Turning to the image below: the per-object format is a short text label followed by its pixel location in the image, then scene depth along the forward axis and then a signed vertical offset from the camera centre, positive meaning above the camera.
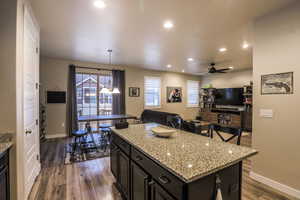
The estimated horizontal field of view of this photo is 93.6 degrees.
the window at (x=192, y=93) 8.54 +0.31
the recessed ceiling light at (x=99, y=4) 2.08 +1.43
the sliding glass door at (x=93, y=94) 5.55 +0.19
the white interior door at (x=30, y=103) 1.98 -0.06
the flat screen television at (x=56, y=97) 4.99 +0.06
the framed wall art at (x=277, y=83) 2.08 +0.24
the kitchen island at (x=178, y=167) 1.00 -0.57
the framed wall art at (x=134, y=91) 6.51 +0.33
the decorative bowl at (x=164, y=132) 1.82 -0.44
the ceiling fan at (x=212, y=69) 5.45 +1.14
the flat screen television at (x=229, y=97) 6.87 +0.08
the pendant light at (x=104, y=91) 4.10 +0.23
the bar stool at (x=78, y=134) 3.52 -0.89
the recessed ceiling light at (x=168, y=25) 2.66 +1.44
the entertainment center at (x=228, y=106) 6.42 -0.40
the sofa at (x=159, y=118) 3.42 -0.62
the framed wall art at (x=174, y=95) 7.74 +0.20
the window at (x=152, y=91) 7.06 +0.39
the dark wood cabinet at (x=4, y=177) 1.36 -0.79
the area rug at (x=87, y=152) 3.34 -1.41
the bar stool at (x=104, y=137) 4.28 -1.28
